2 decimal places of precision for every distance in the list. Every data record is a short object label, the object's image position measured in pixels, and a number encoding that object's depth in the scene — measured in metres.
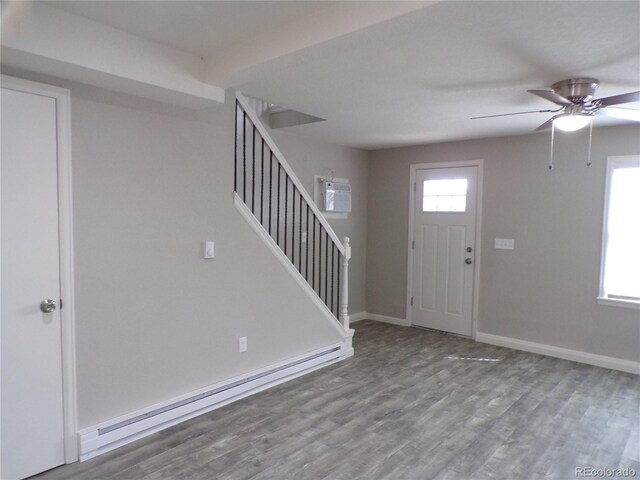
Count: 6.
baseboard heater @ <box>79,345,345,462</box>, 2.52
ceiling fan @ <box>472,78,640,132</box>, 2.70
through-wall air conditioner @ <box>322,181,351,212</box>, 5.11
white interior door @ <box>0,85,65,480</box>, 2.17
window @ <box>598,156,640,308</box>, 3.98
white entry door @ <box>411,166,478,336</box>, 4.99
